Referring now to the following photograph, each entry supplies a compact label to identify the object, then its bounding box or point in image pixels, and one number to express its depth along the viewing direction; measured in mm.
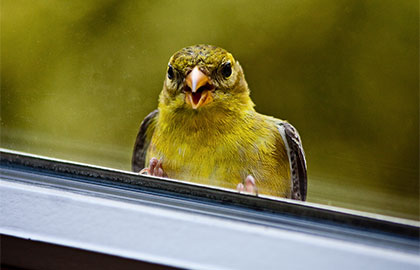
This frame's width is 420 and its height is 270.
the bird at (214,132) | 1193
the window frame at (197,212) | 1150
